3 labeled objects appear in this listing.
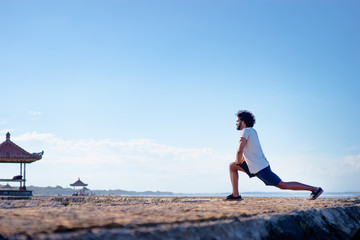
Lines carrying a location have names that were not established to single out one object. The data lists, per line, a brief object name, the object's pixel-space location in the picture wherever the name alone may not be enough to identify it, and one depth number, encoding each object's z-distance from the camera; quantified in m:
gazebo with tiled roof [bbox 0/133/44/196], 18.56
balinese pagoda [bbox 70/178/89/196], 40.02
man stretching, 4.32
